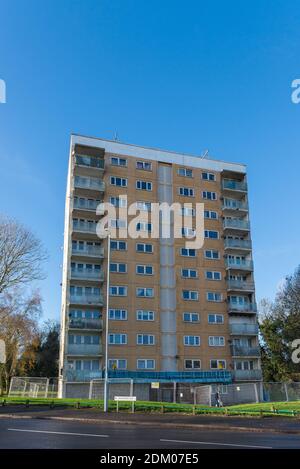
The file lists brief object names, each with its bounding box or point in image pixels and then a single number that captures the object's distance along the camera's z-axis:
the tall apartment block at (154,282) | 49.28
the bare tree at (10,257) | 47.78
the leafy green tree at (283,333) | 63.41
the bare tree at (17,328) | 48.34
